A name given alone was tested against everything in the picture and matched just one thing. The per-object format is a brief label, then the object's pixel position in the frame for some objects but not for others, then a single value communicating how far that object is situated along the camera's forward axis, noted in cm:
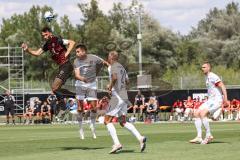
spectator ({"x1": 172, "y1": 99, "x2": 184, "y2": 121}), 4659
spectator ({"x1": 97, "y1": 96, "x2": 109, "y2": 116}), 4206
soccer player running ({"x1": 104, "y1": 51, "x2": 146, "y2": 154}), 1562
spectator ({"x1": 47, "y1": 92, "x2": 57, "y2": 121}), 4697
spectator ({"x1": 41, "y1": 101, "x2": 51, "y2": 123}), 4684
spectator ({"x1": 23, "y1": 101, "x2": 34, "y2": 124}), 4759
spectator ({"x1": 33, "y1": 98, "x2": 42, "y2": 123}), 4756
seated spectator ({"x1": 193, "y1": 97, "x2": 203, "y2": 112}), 4533
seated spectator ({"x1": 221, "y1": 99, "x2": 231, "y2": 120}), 4566
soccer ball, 1880
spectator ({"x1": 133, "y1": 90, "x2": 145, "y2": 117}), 4616
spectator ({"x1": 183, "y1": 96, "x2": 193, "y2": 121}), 4550
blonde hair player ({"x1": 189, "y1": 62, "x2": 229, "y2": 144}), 1836
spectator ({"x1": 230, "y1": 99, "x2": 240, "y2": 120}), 4581
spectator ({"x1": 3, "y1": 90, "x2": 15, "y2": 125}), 4662
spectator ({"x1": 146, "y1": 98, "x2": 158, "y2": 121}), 4538
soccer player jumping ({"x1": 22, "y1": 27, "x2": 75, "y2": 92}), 1820
